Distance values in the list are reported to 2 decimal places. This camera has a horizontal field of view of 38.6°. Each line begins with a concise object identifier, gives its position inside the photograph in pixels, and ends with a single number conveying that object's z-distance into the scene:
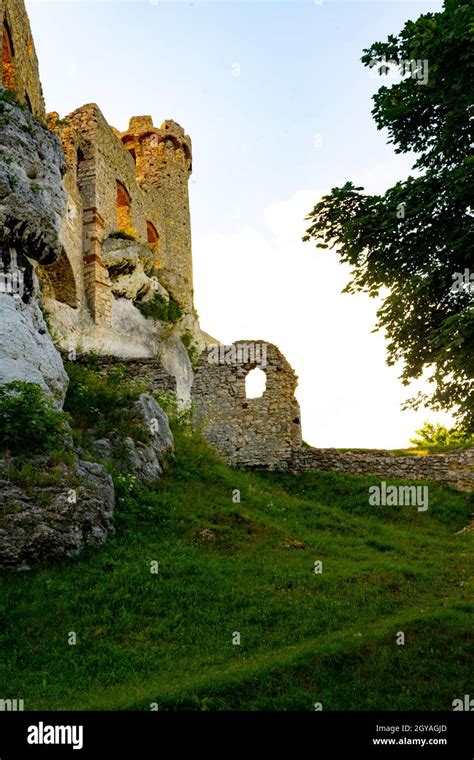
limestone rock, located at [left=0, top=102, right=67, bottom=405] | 13.95
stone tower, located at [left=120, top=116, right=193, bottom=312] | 38.38
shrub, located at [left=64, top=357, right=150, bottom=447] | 15.27
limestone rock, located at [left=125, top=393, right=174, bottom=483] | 15.16
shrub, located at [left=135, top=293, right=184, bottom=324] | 30.48
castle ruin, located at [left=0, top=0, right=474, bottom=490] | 16.02
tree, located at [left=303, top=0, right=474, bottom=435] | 9.98
